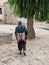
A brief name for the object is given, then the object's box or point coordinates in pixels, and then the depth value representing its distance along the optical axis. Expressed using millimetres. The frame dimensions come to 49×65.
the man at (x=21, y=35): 5154
